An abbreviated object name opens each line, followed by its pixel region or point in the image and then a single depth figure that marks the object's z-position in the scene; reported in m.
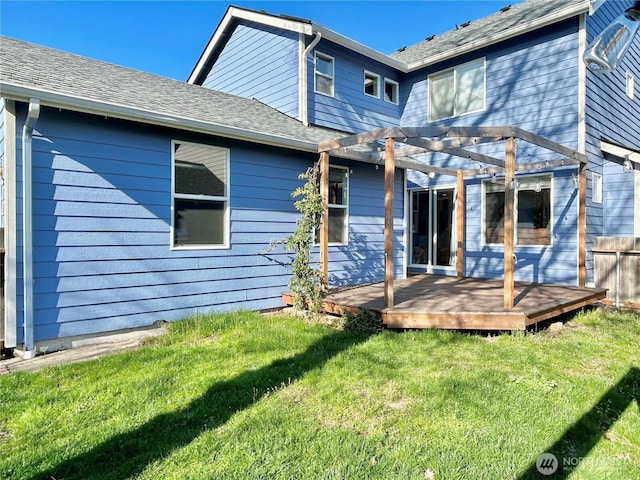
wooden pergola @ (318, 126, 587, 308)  5.00
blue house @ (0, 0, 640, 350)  4.39
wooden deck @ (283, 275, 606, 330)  4.93
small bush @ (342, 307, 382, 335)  5.05
